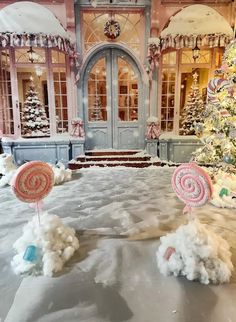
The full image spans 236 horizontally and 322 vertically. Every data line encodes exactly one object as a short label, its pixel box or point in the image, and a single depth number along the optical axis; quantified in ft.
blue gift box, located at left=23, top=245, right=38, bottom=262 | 6.63
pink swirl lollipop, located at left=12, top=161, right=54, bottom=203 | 7.45
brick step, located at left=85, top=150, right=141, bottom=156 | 23.47
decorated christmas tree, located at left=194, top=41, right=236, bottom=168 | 11.89
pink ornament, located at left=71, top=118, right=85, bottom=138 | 22.45
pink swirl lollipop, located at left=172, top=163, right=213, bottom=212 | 7.03
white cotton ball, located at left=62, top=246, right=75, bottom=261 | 7.05
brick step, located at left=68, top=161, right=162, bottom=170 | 21.58
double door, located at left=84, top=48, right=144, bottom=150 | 23.04
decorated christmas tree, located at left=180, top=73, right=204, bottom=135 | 23.30
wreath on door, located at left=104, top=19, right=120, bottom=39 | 21.77
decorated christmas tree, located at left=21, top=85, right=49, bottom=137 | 23.16
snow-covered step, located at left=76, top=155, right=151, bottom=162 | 22.49
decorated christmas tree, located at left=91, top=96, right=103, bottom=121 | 23.68
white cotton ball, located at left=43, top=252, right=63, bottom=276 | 6.48
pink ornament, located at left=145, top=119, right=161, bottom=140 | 22.47
